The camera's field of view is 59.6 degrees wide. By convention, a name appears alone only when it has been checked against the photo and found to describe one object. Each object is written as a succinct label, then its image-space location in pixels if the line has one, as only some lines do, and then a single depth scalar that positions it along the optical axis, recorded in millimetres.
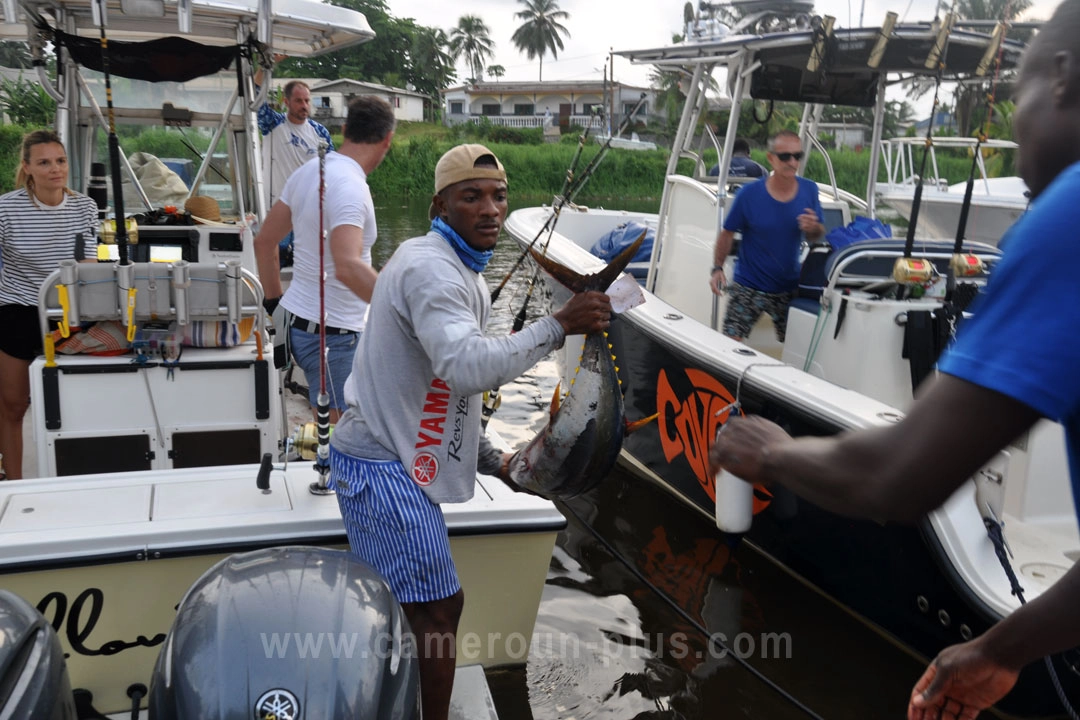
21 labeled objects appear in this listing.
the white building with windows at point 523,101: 62469
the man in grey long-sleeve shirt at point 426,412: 2484
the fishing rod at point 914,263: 4230
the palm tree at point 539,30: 88312
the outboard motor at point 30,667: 1808
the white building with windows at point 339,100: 43762
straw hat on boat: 6215
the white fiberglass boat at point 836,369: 3562
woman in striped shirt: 4359
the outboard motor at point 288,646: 1848
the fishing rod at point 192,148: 6823
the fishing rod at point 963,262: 4059
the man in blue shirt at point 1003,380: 1038
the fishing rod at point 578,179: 3201
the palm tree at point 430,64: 64438
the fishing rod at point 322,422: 3020
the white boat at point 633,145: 34294
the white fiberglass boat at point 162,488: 2904
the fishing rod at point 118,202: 3629
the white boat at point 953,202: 10211
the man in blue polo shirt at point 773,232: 5355
